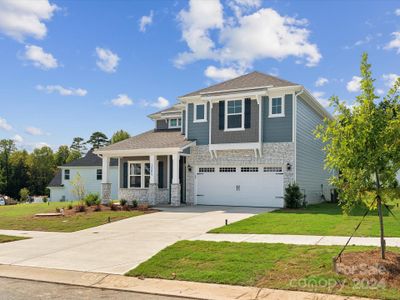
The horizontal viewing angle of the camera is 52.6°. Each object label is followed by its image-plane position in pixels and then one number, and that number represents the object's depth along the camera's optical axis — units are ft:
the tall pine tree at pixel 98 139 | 273.95
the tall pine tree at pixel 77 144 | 297.20
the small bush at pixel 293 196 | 65.19
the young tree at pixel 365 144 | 23.57
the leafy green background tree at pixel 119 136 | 179.71
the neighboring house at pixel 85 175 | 126.00
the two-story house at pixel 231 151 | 68.18
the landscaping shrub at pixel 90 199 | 67.66
